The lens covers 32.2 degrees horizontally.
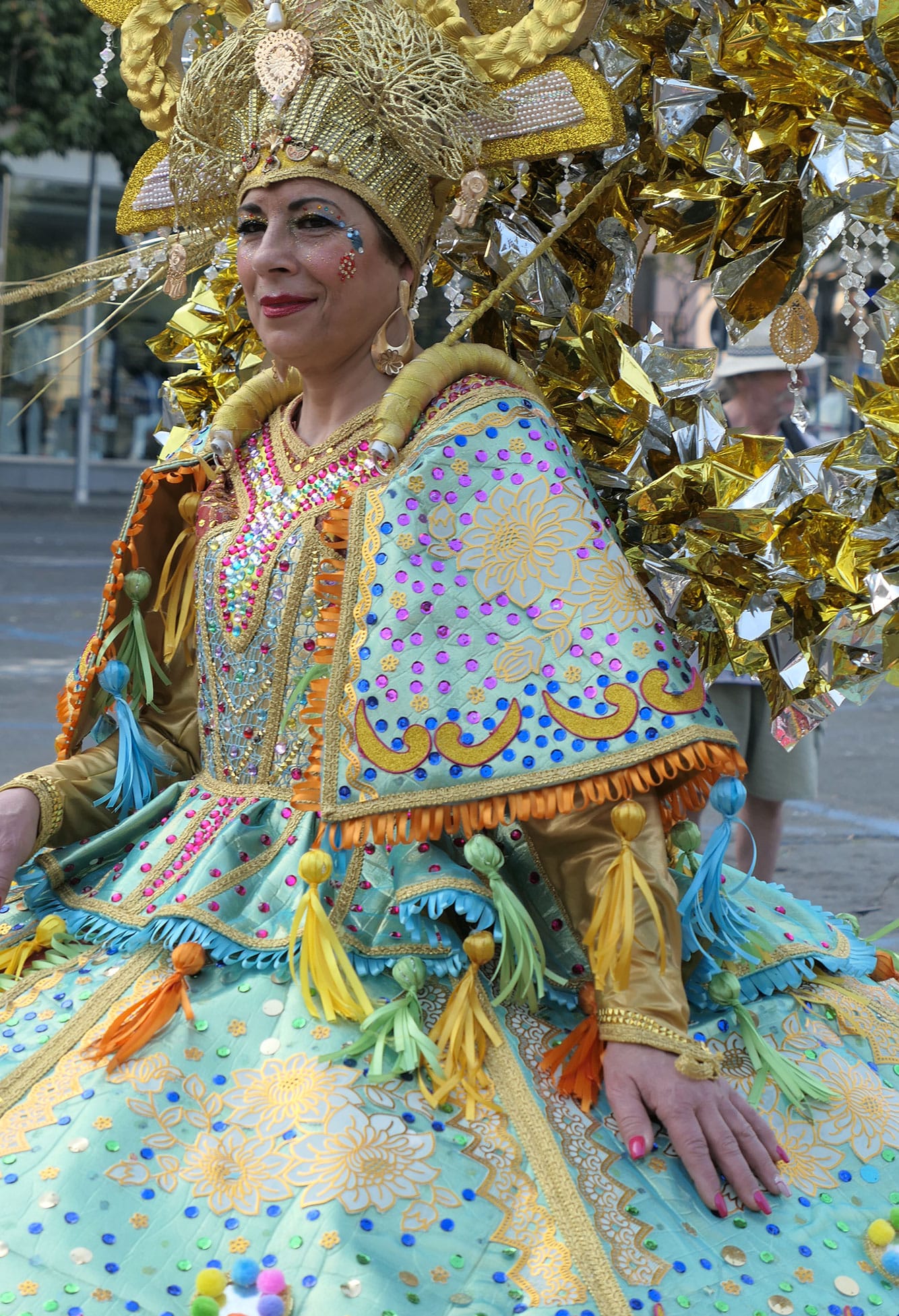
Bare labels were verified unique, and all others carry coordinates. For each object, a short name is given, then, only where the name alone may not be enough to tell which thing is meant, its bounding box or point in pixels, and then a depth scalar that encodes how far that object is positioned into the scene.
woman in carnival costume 1.95
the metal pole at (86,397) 18.17
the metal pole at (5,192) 16.82
